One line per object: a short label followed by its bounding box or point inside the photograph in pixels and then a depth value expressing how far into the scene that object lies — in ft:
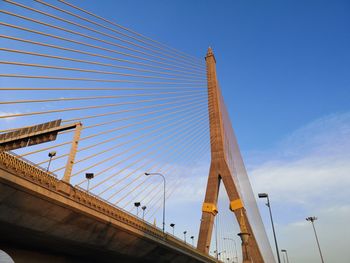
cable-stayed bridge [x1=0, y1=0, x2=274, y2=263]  58.95
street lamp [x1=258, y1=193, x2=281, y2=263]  82.57
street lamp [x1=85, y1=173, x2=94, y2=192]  90.24
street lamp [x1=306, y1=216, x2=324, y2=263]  200.64
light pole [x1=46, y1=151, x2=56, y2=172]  89.81
